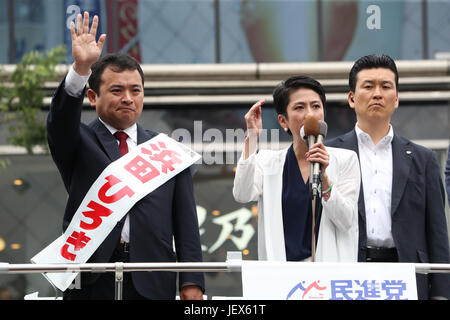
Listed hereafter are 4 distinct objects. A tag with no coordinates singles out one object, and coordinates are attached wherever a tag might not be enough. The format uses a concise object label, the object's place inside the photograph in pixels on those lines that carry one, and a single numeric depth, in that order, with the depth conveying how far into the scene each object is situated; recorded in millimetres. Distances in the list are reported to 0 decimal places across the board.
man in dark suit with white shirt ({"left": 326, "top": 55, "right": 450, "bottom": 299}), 11555
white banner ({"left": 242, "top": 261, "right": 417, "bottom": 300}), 10062
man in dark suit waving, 10672
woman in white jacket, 11320
